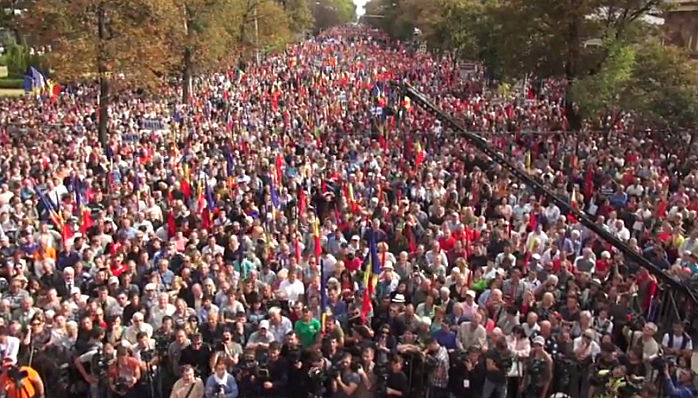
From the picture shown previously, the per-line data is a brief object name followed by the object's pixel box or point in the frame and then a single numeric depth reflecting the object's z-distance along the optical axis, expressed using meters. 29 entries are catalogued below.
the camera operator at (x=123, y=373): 8.38
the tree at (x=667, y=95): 22.36
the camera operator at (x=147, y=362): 8.46
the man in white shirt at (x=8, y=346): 8.52
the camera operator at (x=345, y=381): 8.09
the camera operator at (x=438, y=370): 8.45
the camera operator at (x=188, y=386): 7.95
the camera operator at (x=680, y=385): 7.97
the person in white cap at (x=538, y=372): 8.33
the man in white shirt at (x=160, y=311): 9.38
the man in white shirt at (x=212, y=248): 11.70
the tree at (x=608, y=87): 23.92
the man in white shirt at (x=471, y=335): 8.87
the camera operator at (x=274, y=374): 8.46
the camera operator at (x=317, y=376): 8.30
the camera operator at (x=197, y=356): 8.47
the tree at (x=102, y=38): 22.78
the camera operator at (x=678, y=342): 8.84
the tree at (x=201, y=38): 34.50
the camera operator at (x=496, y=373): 8.30
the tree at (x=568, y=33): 26.55
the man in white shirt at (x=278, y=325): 9.03
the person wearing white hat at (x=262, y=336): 8.83
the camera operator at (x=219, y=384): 8.10
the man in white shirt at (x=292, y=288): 10.22
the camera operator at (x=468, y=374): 8.32
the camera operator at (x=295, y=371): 8.47
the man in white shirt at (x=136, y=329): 8.84
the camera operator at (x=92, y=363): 8.52
